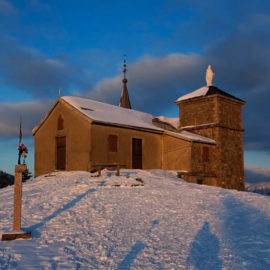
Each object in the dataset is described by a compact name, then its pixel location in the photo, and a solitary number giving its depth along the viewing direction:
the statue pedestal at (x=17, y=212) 7.45
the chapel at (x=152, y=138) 19.83
